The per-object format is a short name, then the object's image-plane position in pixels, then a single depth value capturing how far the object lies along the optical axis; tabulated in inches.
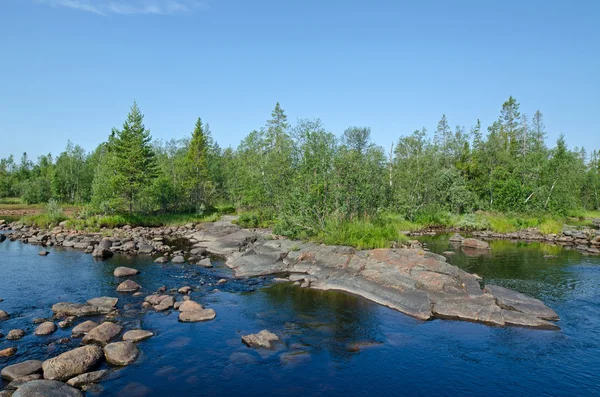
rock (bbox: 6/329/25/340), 639.1
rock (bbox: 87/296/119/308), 785.7
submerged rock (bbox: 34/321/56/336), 658.2
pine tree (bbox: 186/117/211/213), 2353.6
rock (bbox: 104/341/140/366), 573.6
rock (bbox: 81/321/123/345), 633.0
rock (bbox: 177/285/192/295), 906.1
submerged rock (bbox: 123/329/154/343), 650.0
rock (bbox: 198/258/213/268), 1189.2
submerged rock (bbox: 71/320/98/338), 661.3
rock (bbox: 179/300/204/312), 775.1
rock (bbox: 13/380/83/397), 458.6
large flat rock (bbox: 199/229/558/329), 761.0
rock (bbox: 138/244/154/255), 1371.8
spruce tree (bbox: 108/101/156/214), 1994.3
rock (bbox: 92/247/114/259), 1286.9
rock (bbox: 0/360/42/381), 518.0
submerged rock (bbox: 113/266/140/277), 1040.8
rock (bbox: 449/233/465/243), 1687.5
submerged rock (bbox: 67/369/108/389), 511.2
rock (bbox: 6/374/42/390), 493.8
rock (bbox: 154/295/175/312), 794.3
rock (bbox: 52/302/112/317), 749.9
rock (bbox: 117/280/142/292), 909.9
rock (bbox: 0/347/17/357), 578.9
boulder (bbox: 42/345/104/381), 523.8
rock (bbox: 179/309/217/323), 737.6
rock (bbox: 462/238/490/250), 1544.0
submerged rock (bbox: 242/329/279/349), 630.5
